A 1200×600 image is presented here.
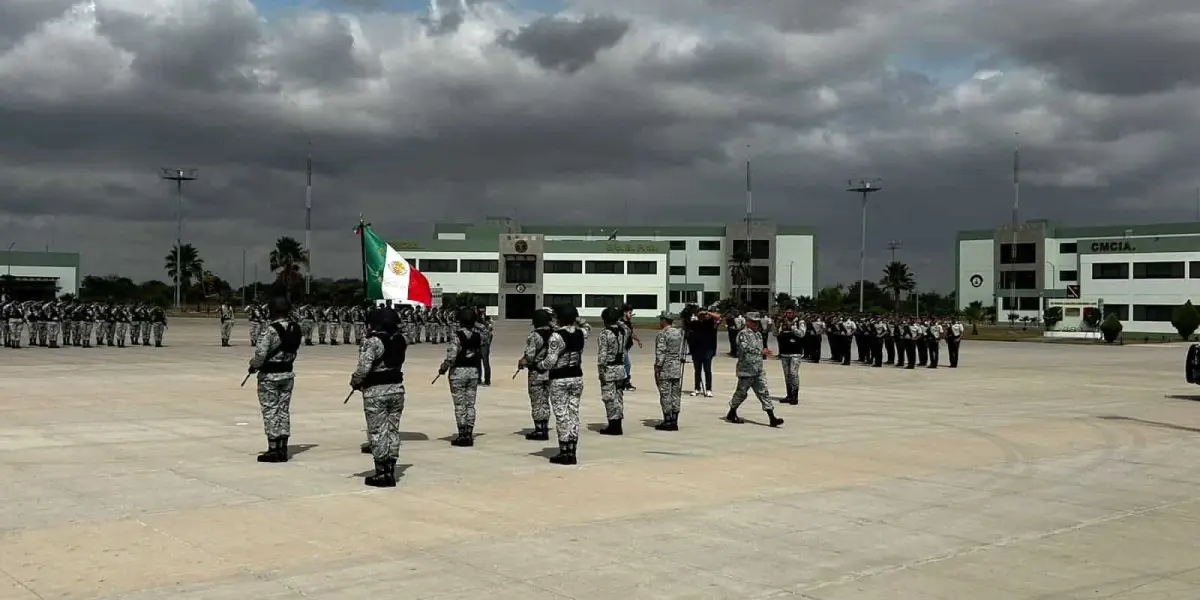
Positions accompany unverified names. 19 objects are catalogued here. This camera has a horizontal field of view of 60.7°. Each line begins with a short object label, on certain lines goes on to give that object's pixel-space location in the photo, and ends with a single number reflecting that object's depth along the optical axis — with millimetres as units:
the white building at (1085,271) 85062
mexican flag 20844
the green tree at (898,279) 118938
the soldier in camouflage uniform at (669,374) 15055
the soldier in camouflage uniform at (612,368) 14414
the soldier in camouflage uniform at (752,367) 15461
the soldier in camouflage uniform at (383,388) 10148
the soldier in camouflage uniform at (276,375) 11500
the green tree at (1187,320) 67125
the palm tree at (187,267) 123688
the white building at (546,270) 99500
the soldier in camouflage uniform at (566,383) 11781
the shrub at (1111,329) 60875
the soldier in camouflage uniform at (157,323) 37094
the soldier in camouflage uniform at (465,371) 12875
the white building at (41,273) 98906
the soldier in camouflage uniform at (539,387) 12977
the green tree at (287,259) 103125
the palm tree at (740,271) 108875
